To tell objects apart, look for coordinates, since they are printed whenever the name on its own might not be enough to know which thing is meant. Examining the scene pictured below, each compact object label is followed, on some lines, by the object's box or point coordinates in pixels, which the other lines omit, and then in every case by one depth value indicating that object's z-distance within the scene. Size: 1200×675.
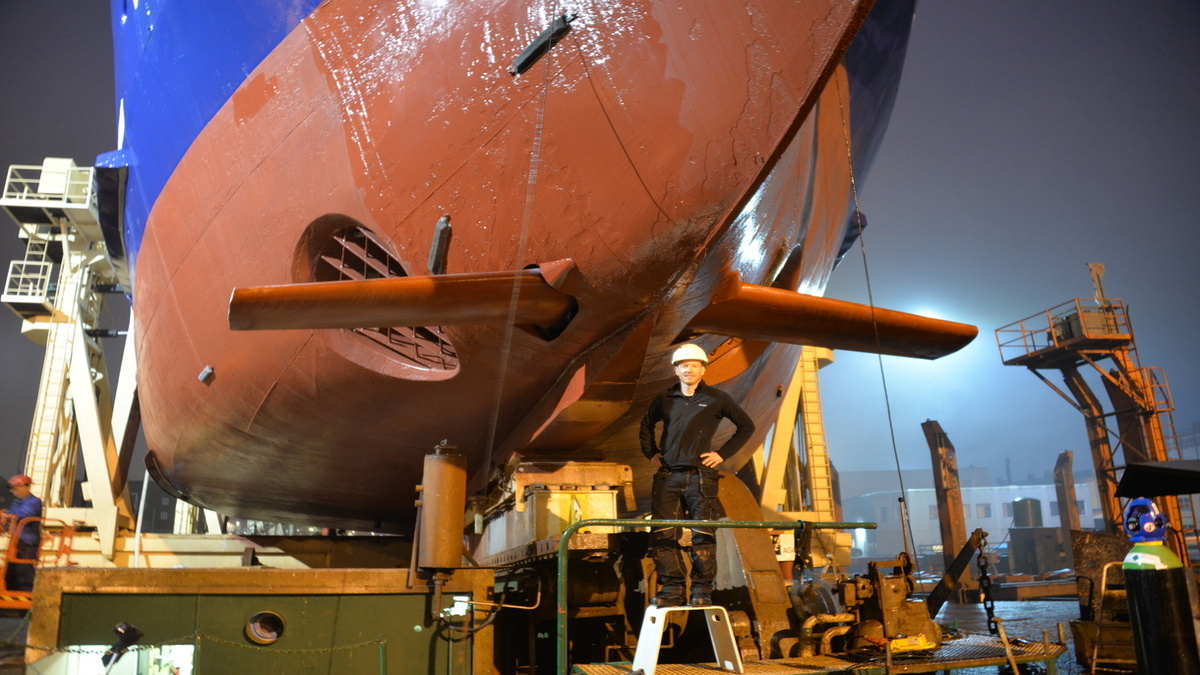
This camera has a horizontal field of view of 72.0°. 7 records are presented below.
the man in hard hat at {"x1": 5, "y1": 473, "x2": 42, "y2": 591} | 6.87
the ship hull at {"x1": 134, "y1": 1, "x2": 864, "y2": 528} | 3.22
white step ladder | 3.20
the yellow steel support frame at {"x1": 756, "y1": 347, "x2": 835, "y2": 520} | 10.62
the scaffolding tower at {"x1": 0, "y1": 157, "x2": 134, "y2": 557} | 9.55
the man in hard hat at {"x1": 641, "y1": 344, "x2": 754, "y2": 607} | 3.94
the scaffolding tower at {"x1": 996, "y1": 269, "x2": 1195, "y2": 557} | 15.30
